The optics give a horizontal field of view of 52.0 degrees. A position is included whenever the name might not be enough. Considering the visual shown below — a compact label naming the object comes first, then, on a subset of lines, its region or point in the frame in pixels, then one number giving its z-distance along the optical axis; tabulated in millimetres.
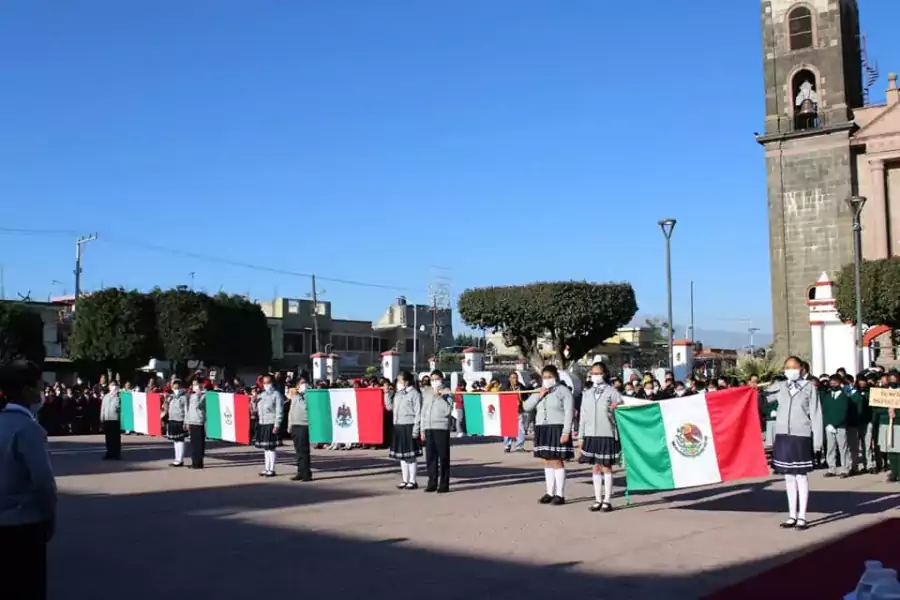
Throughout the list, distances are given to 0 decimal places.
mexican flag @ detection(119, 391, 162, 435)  24562
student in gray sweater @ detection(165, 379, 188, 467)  19938
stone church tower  47531
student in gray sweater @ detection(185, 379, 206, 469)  18891
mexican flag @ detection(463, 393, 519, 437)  21062
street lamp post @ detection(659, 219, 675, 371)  27016
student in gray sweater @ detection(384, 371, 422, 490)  15445
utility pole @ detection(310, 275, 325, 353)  72206
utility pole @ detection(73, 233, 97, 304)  56734
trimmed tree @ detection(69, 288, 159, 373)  52906
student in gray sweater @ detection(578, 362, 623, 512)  12477
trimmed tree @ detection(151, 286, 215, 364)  55281
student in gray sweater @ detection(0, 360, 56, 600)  5176
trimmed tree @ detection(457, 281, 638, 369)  46938
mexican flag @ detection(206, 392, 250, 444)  19625
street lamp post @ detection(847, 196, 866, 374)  26547
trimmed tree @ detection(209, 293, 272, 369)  58688
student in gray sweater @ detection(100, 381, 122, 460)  21719
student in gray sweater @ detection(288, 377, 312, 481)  16609
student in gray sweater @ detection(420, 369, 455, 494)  14828
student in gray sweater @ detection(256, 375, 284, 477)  17203
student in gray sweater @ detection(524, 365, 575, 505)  13062
